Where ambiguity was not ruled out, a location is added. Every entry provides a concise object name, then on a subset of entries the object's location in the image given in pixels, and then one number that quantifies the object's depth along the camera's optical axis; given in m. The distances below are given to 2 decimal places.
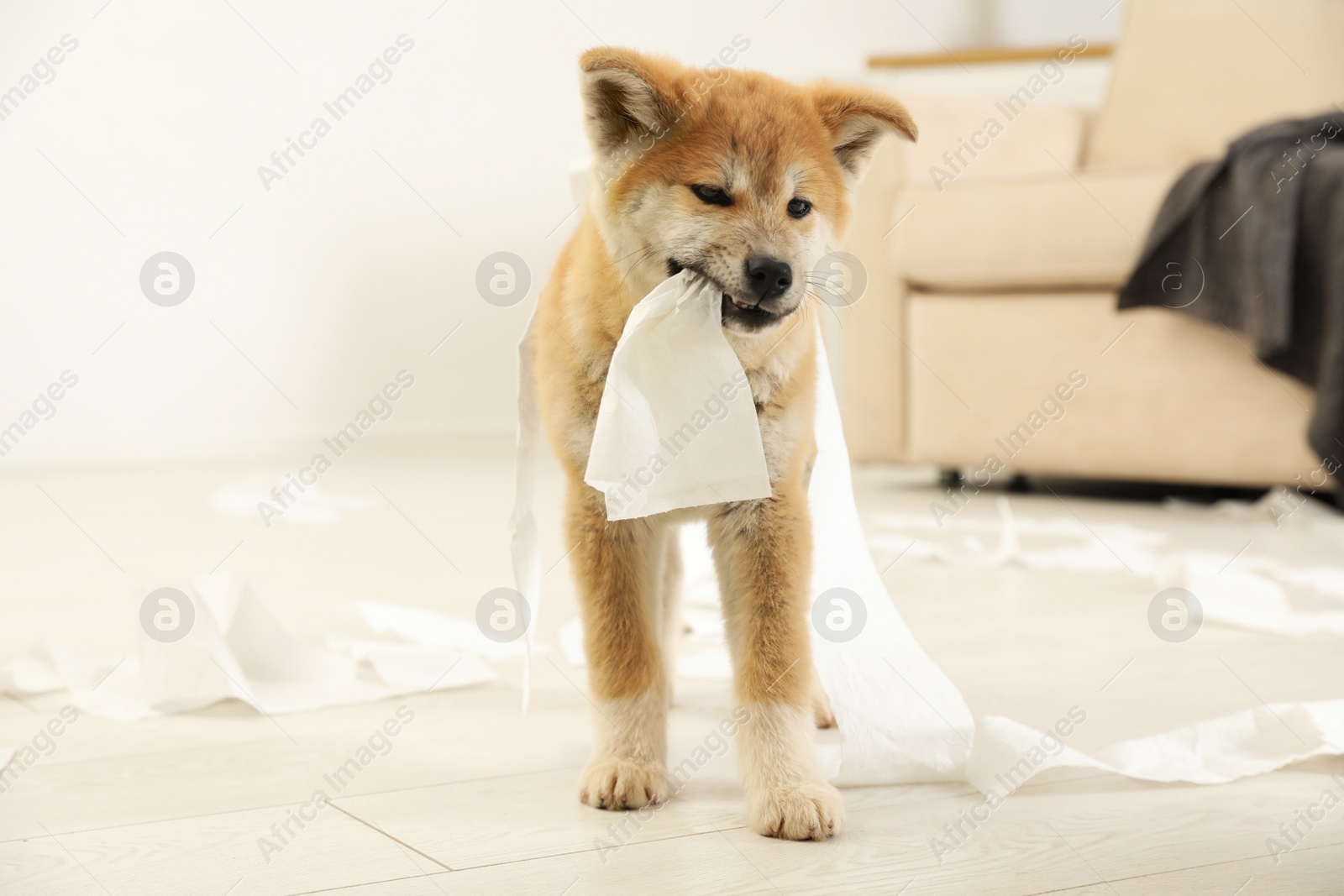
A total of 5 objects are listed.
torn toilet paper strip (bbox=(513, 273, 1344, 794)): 1.17
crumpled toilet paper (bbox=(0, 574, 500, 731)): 1.58
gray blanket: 2.90
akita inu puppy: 1.19
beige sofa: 3.14
